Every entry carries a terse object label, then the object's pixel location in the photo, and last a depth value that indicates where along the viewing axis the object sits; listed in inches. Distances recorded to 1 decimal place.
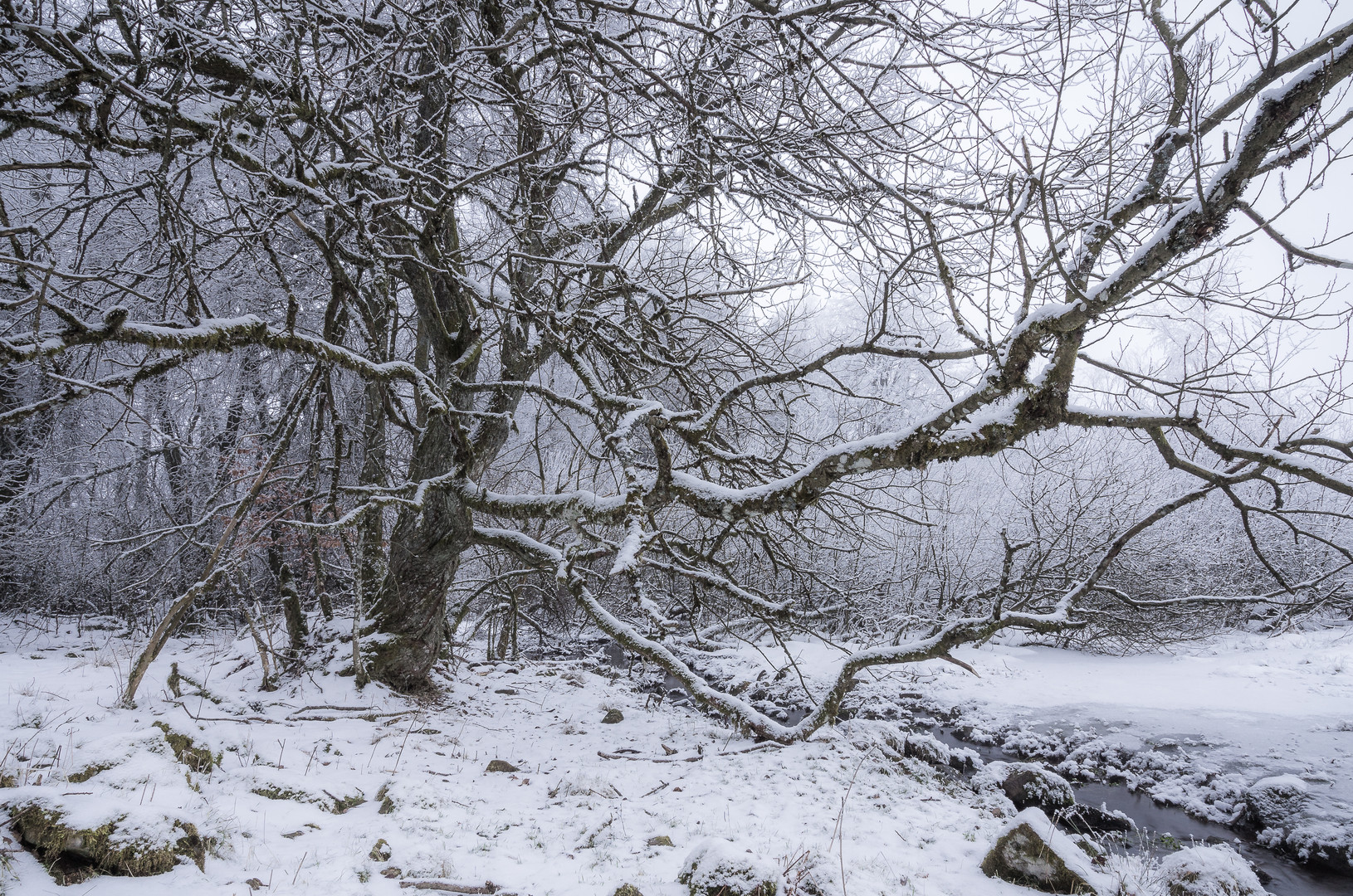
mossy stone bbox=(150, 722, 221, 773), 120.2
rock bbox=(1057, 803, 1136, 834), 198.2
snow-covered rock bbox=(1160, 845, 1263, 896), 143.3
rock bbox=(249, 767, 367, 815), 125.5
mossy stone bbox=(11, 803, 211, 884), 83.0
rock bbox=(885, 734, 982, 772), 246.4
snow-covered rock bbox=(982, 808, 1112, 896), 131.8
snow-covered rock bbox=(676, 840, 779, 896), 102.9
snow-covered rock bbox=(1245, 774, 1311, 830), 212.1
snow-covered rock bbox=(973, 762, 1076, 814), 208.1
